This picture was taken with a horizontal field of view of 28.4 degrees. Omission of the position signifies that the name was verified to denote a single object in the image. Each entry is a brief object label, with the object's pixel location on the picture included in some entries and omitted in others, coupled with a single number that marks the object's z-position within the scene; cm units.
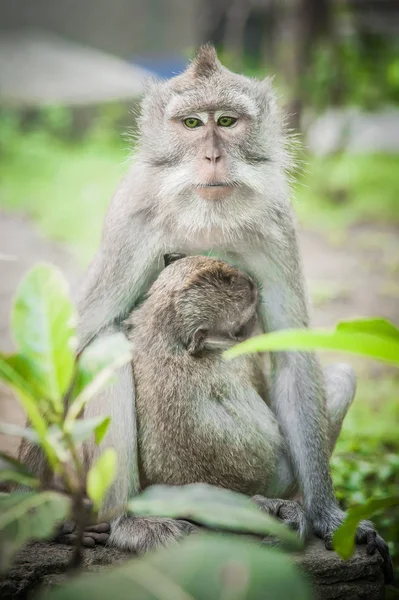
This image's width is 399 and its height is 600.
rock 364
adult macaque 428
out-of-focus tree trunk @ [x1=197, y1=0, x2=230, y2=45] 1755
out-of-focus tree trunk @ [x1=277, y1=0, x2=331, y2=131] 1365
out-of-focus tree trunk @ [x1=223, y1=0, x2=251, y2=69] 1588
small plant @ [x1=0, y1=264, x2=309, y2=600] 222
